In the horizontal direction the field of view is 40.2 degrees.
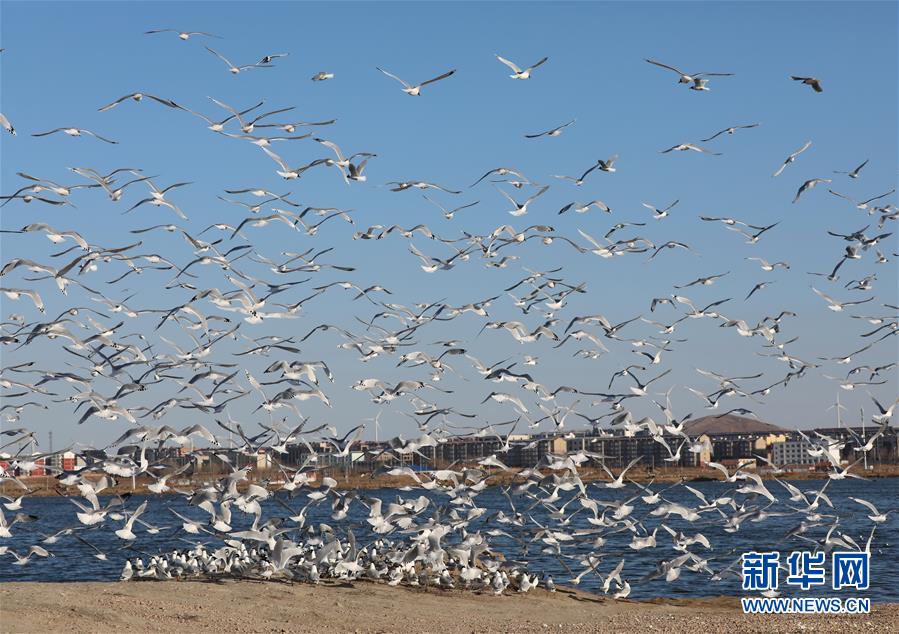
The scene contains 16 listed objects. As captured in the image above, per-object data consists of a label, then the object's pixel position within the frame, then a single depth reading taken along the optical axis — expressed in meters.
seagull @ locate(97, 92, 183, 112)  20.11
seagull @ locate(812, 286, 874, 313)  26.77
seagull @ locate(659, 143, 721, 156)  25.78
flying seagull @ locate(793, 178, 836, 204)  25.89
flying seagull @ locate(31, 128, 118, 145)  22.03
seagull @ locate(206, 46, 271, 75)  21.82
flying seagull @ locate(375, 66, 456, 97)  22.66
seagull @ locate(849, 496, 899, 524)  25.22
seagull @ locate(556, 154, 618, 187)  25.53
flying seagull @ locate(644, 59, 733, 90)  23.61
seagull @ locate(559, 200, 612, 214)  26.18
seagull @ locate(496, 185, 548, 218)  25.52
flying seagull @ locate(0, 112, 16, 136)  19.63
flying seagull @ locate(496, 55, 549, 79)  23.74
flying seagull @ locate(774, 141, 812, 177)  25.17
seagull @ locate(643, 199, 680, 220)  26.64
